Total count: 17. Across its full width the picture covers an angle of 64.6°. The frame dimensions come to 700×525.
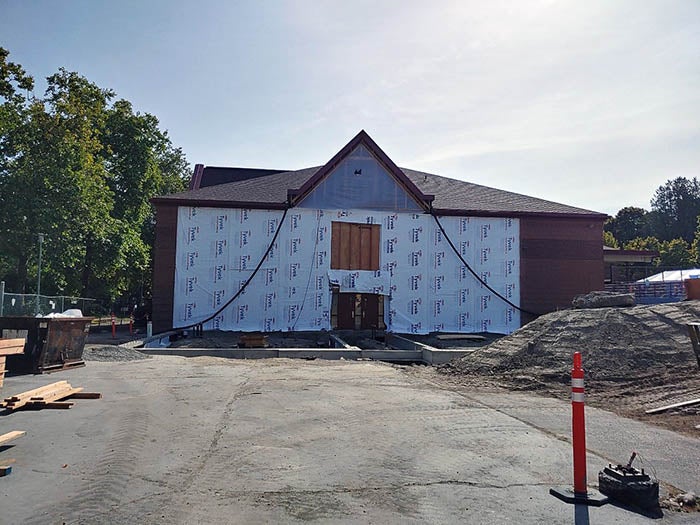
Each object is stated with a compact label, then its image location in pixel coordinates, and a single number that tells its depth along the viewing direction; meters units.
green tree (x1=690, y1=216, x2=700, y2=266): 59.56
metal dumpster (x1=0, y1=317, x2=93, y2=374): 12.34
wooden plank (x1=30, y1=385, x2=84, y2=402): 8.75
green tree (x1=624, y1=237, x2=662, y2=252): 69.75
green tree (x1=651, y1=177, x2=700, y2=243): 85.19
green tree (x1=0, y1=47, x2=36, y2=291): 25.58
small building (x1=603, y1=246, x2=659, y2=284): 38.41
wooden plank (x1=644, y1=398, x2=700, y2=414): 8.91
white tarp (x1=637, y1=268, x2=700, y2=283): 38.53
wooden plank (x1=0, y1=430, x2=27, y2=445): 6.19
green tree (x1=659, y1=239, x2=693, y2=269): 63.41
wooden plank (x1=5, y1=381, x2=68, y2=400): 8.49
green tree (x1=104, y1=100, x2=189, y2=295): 36.92
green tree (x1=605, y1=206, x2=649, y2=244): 88.31
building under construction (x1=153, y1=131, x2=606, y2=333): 26.69
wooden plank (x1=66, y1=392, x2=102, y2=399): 9.67
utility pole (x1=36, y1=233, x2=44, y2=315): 20.53
